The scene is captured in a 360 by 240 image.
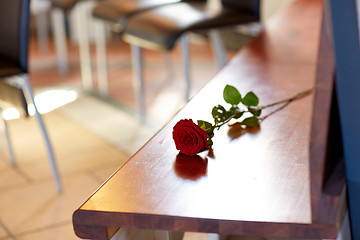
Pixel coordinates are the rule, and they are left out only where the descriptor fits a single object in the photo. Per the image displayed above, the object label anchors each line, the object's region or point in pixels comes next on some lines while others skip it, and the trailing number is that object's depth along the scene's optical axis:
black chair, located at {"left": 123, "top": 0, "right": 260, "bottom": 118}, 2.88
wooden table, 1.21
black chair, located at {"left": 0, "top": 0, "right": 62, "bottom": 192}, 2.50
